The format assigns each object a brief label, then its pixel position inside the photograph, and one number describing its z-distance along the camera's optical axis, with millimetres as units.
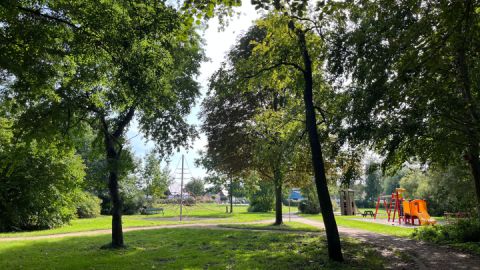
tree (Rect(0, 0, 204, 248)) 8094
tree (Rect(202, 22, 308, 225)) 17500
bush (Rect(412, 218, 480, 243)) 13977
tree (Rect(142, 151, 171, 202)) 44906
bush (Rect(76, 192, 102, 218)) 36134
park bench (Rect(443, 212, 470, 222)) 20758
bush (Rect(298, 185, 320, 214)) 40500
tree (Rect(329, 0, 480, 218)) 7441
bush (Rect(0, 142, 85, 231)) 16312
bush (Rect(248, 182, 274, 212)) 48688
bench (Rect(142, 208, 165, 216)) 46569
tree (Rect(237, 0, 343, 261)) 10828
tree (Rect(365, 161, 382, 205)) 81500
